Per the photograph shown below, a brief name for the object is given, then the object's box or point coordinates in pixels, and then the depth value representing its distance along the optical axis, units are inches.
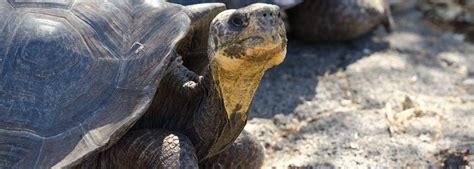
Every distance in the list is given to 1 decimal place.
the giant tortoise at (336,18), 366.3
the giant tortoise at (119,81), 188.9
